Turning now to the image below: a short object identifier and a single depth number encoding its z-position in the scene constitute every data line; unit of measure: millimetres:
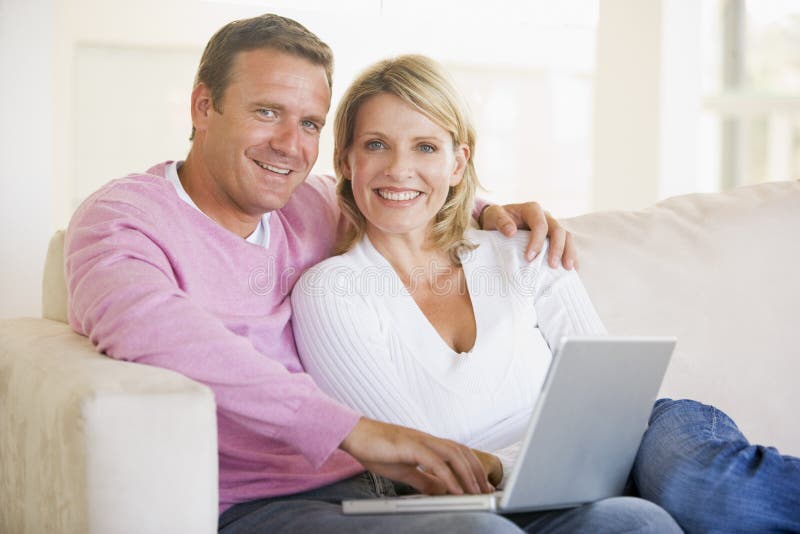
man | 1914
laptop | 1829
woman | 2110
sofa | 1959
